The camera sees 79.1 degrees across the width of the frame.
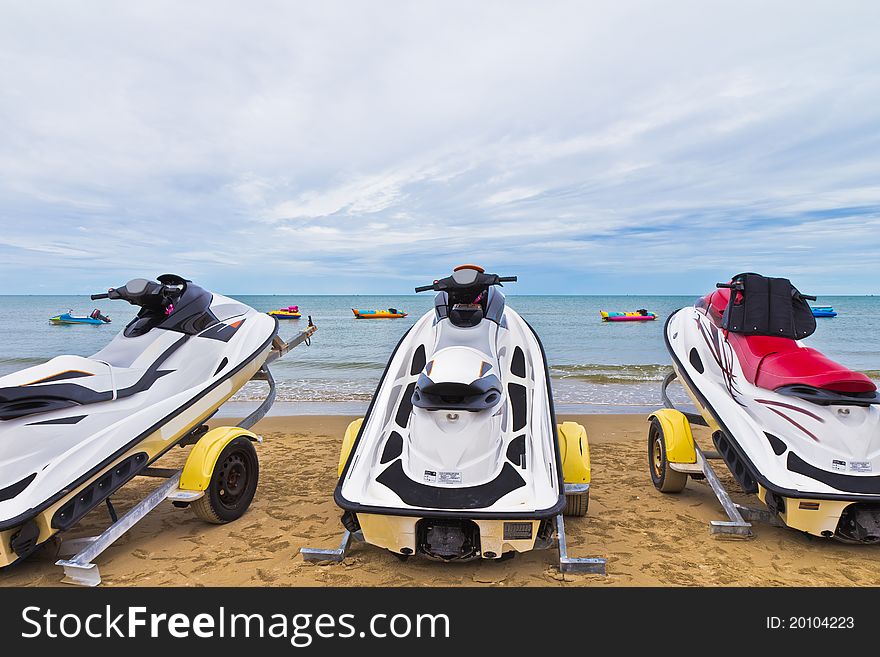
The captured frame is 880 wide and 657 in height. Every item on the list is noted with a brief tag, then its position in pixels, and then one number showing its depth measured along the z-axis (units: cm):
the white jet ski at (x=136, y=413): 337
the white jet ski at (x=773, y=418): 369
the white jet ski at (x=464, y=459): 333
